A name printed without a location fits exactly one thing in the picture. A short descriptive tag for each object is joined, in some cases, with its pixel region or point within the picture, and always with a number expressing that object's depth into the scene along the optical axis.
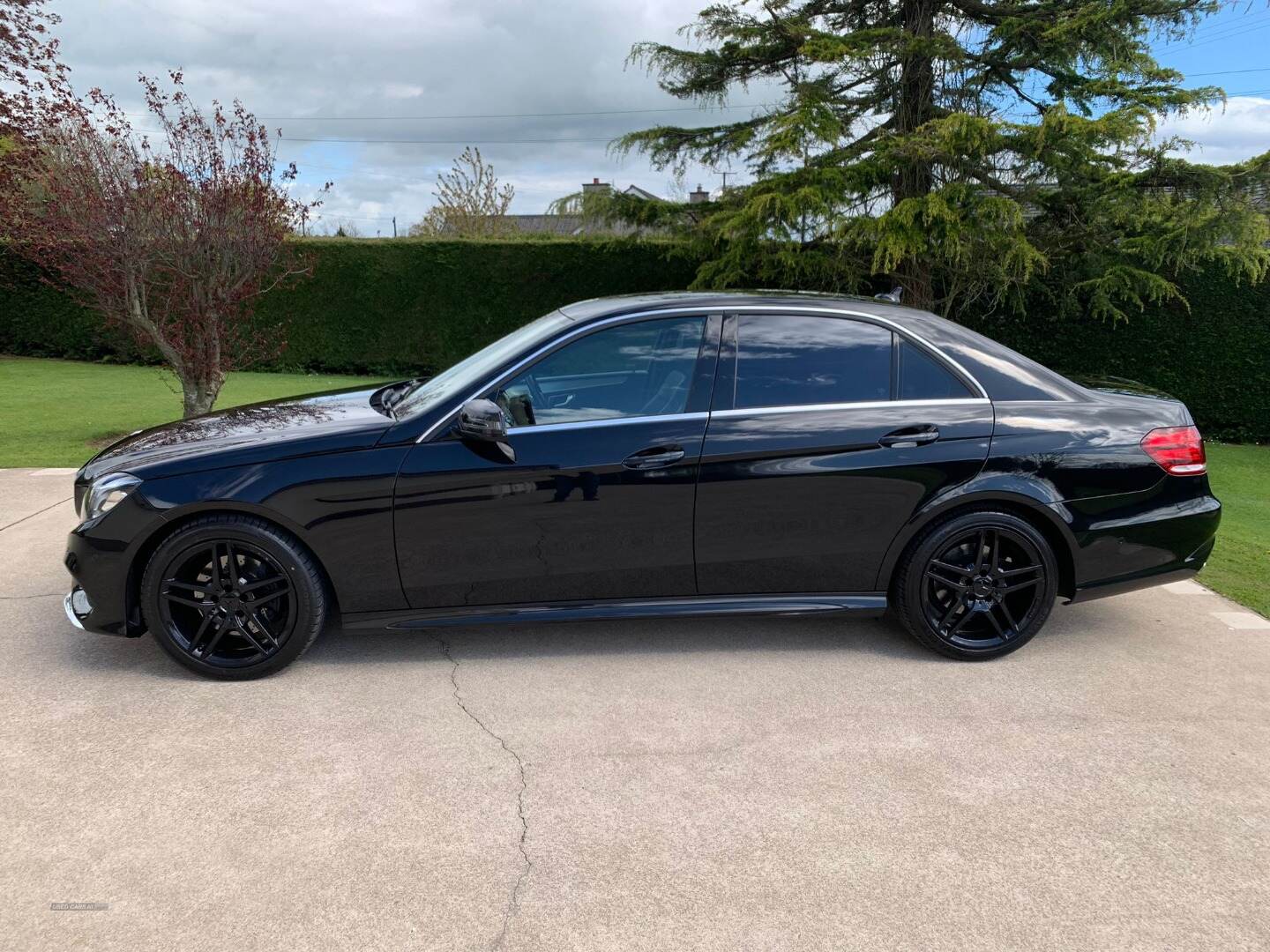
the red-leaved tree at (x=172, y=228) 8.28
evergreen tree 9.00
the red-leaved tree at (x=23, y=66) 9.88
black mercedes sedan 3.60
